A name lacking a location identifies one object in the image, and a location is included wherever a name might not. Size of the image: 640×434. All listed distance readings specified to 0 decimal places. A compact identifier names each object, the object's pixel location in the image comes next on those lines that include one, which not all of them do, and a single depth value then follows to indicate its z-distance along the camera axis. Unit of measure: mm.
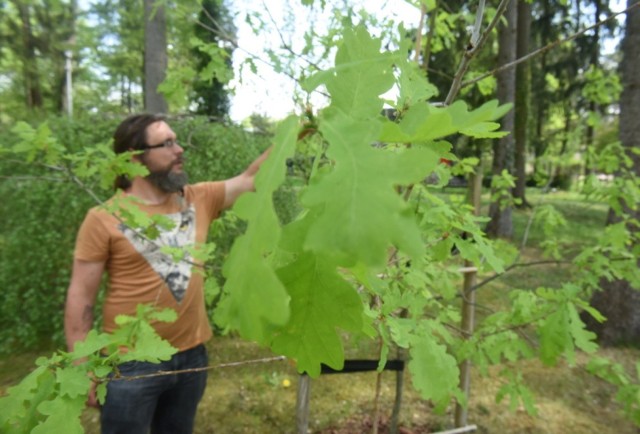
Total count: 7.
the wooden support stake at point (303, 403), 1997
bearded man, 1973
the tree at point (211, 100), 17461
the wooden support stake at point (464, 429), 3158
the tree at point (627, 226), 4336
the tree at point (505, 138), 7391
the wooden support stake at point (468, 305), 2973
